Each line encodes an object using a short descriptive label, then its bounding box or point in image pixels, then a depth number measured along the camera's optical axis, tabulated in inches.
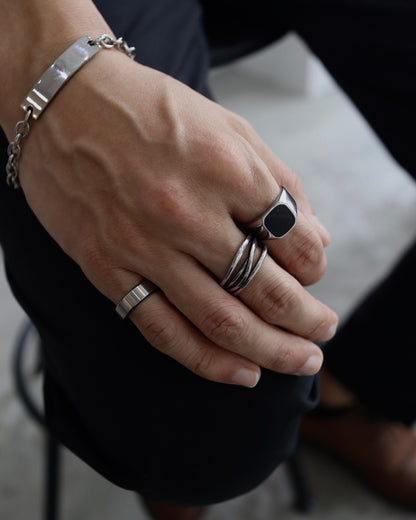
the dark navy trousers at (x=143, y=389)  20.8
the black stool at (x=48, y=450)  36.3
